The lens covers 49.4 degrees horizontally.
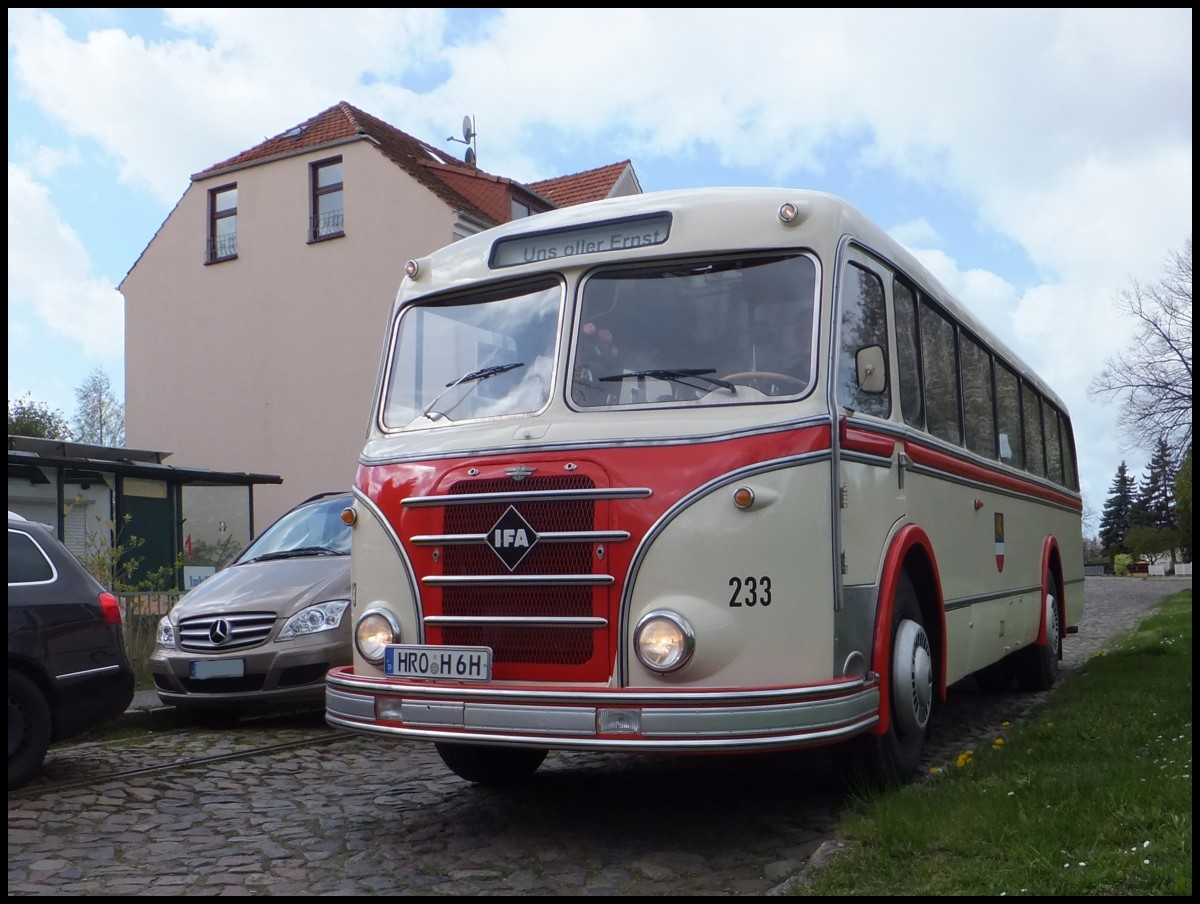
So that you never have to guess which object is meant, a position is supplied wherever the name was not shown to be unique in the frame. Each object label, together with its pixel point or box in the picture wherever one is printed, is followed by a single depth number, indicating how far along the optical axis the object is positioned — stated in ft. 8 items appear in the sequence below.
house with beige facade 95.09
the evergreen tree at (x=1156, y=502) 322.28
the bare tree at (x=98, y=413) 226.99
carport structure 65.92
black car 24.56
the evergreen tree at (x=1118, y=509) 345.10
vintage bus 17.95
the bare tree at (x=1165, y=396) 142.00
